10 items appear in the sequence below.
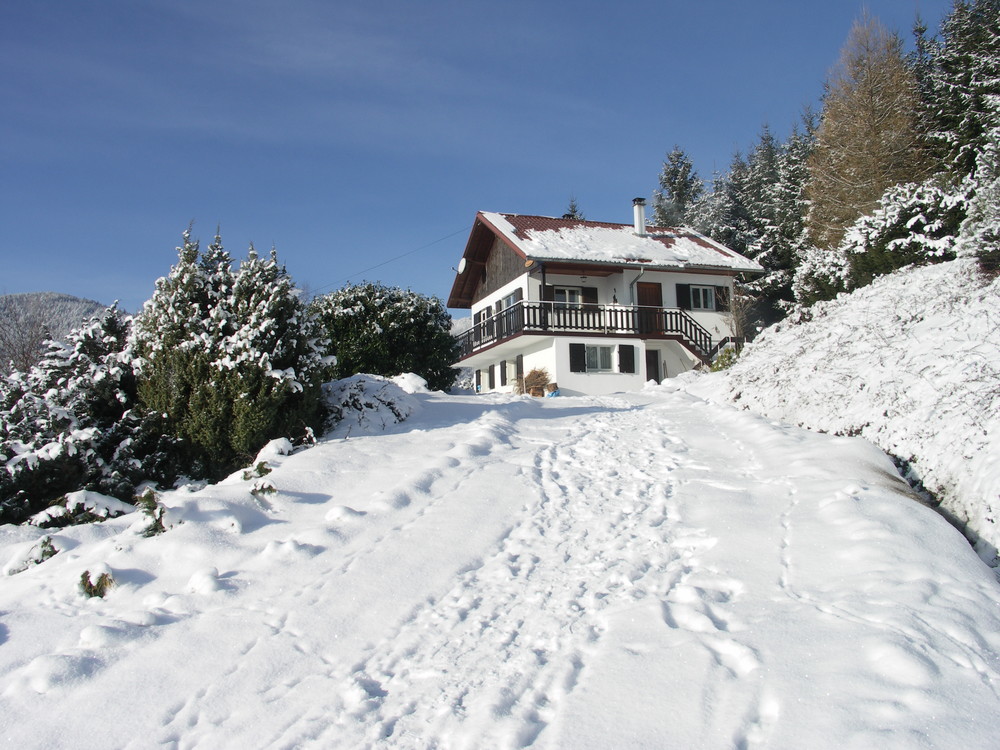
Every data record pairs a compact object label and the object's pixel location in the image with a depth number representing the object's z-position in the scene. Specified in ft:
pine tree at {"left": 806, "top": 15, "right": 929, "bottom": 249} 86.28
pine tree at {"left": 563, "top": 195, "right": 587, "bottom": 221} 192.85
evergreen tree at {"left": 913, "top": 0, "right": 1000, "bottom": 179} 75.77
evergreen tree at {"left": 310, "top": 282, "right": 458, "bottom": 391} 62.18
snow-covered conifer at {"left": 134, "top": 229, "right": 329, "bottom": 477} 27.58
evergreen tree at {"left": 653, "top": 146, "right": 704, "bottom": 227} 173.78
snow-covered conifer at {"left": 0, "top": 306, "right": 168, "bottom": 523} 23.80
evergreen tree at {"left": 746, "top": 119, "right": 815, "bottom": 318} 117.70
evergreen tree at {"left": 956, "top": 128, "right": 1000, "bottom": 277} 36.78
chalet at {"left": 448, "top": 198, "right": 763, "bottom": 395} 82.02
